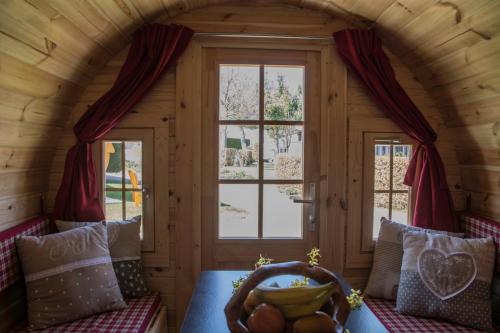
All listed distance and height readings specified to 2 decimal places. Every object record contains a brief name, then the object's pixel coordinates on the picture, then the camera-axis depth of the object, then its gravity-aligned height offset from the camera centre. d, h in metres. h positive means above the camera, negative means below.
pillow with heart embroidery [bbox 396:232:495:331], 1.77 -0.64
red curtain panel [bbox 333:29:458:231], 2.19 +0.38
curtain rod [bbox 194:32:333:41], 2.20 +0.83
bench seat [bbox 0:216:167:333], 1.68 -0.83
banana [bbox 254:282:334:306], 1.12 -0.45
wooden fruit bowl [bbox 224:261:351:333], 1.17 -0.46
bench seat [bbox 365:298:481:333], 1.74 -0.86
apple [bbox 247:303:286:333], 1.10 -0.52
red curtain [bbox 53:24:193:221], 2.12 +0.34
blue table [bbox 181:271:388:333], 1.33 -0.64
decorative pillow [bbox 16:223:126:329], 1.71 -0.62
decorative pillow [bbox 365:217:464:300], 2.09 -0.62
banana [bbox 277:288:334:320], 1.13 -0.49
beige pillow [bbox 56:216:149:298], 2.04 -0.57
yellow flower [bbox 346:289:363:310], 1.39 -0.58
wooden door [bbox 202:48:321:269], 2.27 +0.03
